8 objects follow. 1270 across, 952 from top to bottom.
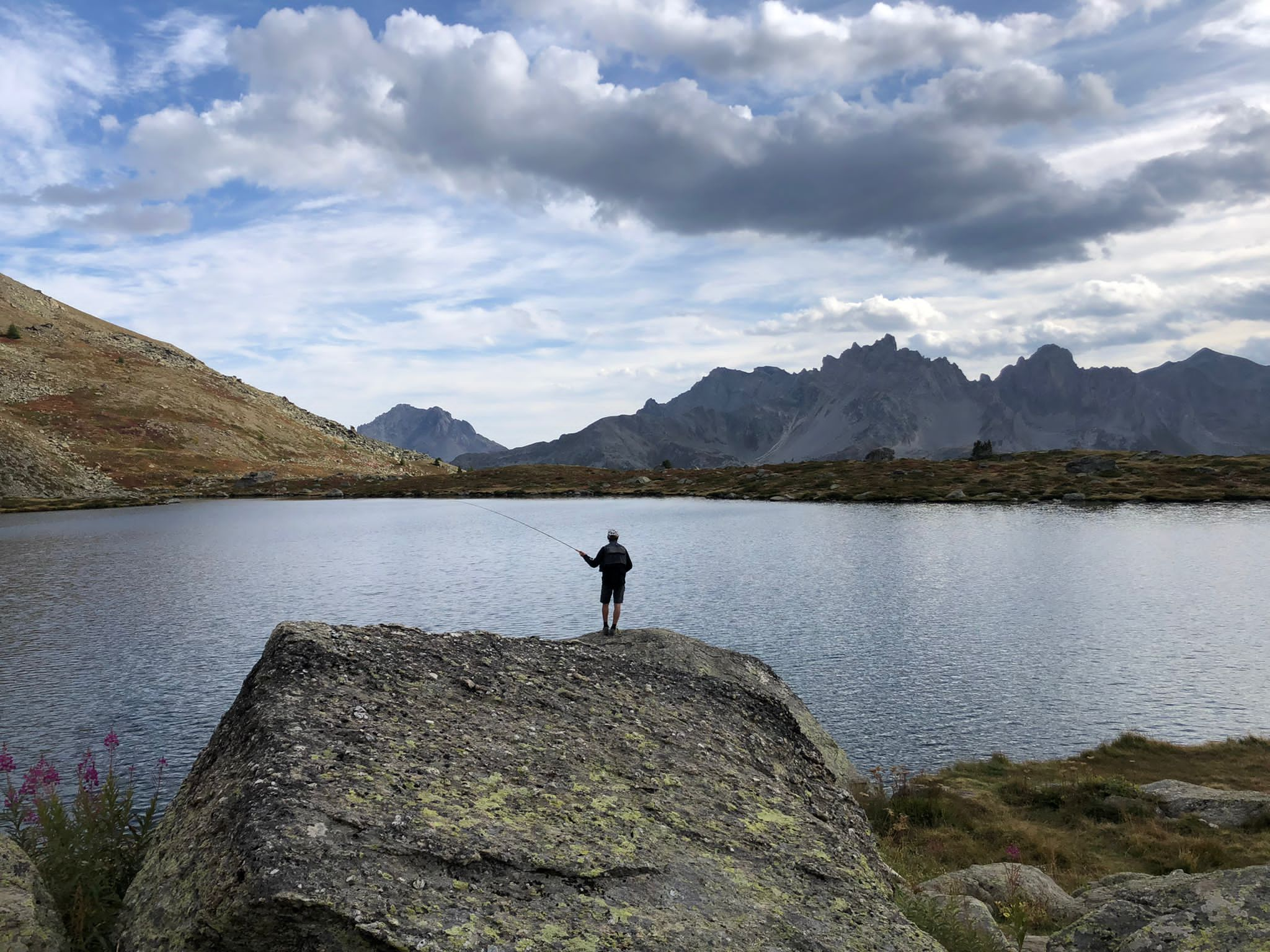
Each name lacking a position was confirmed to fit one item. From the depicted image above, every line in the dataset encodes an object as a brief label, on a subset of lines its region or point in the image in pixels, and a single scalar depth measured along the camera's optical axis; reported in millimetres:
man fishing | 30828
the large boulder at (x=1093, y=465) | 158000
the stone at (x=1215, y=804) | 20812
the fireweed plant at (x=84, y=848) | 8672
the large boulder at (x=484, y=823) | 7207
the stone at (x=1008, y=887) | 15492
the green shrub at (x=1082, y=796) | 22000
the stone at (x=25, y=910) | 7520
